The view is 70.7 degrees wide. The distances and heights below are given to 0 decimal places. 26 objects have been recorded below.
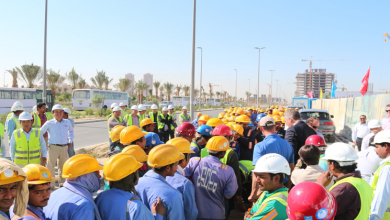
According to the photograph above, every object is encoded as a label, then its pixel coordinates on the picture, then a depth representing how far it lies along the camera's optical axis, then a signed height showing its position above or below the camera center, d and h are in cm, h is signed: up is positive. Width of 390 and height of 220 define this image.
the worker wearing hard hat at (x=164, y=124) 976 -95
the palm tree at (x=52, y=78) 3888 +242
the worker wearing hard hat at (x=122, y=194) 221 -83
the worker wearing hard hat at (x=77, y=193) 215 -81
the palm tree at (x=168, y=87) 6406 +245
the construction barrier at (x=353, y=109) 1059 -35
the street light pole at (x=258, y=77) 3309 +291
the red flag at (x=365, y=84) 1680 +118
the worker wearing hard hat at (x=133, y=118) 884 -69
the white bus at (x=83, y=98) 3409 -27
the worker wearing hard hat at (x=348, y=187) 215 -68
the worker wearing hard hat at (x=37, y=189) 216 -75
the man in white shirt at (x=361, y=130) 880 -90
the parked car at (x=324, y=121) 1310 -92
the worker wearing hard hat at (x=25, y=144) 524 -95
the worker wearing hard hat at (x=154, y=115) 973 -61
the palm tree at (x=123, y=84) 5369 +251
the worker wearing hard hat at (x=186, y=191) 293 -100
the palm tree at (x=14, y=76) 3647 +243
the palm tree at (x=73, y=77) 4400 +301
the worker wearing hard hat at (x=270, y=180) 215 -67
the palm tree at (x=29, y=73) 3581 +290
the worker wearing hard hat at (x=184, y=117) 1152 -78
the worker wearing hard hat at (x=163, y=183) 256 -83
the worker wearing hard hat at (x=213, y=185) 333 -104
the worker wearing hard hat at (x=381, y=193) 255 -86
